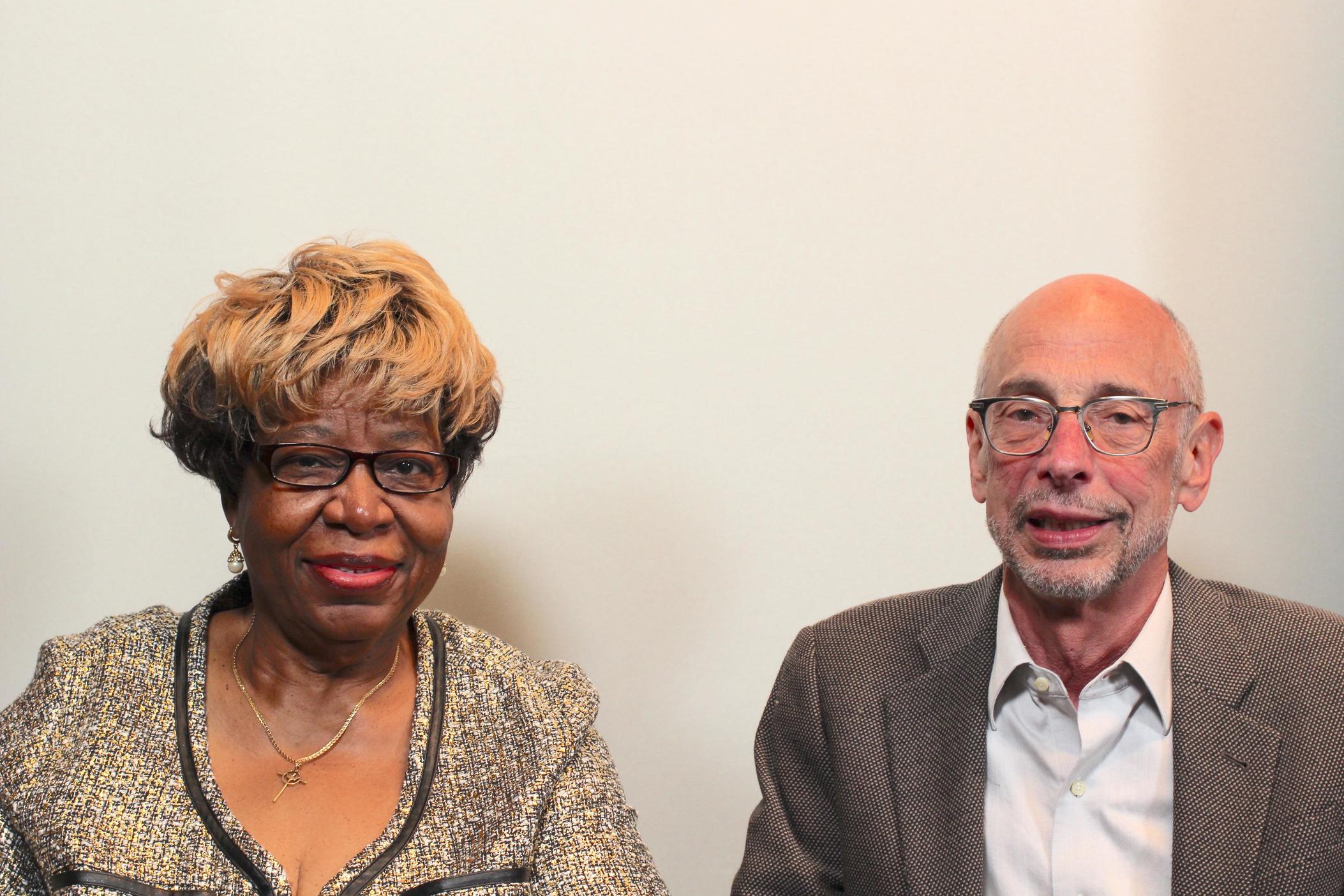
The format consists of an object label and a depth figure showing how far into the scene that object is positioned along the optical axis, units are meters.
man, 1.70
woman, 1.70
